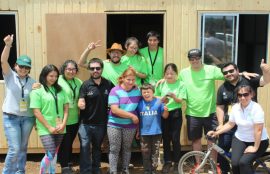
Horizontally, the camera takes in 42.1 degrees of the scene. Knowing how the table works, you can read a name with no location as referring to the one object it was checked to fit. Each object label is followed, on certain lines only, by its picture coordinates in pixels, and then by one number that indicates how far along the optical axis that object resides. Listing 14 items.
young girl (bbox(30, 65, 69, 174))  4.28
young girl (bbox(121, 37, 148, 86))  5.11
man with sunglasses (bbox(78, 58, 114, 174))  4.60
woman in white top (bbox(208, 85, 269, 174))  4.05
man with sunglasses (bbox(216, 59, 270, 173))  4.49
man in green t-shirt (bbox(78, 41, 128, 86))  4.99
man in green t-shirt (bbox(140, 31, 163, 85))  5.32
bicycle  4.38
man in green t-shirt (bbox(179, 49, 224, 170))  4.88
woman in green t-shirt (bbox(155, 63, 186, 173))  4.84
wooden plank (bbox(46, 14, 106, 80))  5.34
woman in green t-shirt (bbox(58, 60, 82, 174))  4.66
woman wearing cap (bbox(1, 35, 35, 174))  4.34
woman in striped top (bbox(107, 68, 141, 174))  4.56
